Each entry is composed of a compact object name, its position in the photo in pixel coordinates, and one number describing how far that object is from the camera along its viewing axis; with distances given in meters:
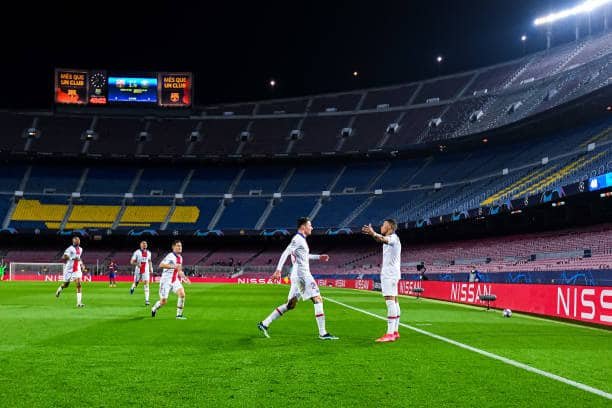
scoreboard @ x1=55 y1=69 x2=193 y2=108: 67.81
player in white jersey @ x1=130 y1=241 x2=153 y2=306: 24.33
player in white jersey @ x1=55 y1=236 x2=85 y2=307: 20.29
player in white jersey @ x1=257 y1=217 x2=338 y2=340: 11.72
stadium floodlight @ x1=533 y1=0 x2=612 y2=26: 52.87
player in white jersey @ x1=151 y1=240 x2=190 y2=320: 15.91
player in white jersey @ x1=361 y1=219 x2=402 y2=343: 11.59
